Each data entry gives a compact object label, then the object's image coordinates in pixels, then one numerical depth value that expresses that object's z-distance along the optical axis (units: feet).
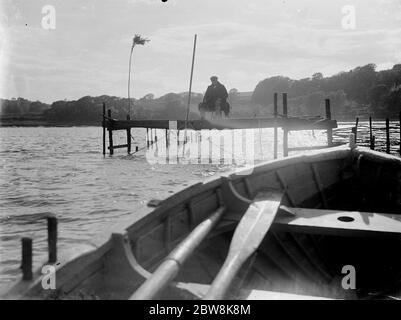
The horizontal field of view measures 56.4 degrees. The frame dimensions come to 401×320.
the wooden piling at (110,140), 89.78
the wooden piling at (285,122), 56.92
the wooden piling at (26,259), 7.95
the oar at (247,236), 9.71
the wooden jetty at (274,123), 56.08
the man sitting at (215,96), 63.00
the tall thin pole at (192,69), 63.44
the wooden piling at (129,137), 91.18
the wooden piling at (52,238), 8.95
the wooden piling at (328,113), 58.90
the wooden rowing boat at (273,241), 9.99
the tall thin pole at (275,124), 55.76
